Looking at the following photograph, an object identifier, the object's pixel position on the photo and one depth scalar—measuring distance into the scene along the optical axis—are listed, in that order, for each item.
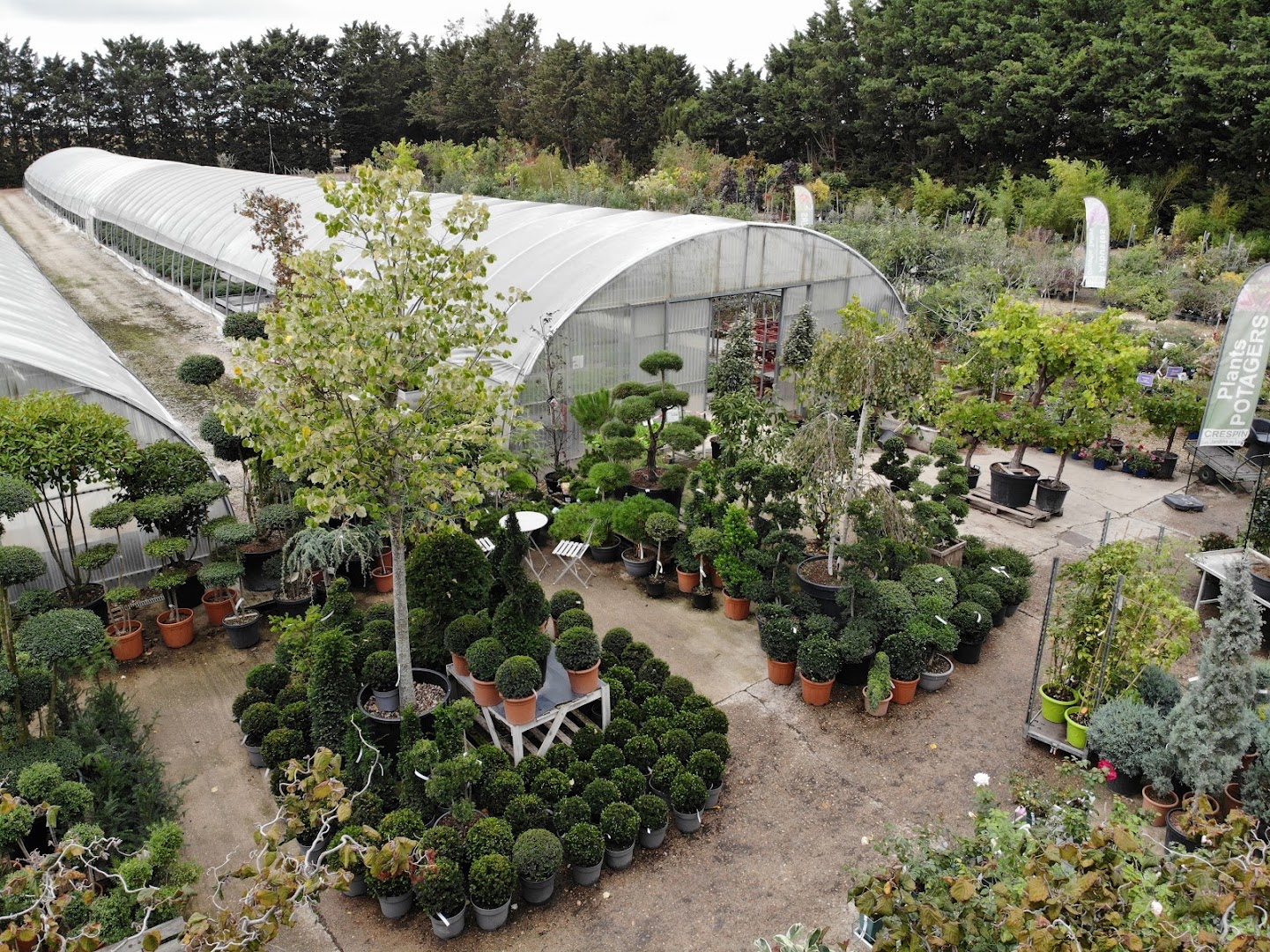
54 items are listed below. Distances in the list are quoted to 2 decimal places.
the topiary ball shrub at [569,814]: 5.98
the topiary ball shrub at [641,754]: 6.64
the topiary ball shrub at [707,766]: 6.53
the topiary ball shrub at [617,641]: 7.88
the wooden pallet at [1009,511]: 11.86
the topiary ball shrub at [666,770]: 6.48
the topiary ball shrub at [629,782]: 6.30
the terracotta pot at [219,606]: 9.34
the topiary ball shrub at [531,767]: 6.43
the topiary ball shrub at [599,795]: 6.17
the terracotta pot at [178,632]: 8.93
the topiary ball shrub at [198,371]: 12.33
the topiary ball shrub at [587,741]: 6.71
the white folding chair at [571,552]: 9.73
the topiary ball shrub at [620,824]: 5.99
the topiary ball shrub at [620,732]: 6.86
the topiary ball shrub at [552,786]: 6.21
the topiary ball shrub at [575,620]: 7.48
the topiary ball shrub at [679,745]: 6.71
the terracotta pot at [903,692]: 8.00
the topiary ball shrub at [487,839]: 5.67
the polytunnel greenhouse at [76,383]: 9.34
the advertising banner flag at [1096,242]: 17.33
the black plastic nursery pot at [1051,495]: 11.94
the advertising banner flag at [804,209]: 20.00
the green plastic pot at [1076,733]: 7.22
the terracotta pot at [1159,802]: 6.50
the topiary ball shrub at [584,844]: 5.83
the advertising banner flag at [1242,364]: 9.66
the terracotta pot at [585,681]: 6.97
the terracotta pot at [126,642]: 8.61
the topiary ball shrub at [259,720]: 6.87
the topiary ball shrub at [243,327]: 15.19
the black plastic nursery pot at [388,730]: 6.78
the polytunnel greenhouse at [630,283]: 13.11
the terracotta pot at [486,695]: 6.88
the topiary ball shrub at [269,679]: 7.38
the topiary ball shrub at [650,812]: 6.16
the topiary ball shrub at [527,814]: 5.96
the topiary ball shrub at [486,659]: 6.72
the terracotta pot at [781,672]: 8.25
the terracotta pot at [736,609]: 9.46
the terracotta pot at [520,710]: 6.58
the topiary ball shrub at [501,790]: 6.15
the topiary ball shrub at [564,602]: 8.24
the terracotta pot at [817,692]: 7.92
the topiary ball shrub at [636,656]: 7.77
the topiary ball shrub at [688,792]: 6.31
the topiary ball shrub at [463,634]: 7.06
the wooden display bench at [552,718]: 6.82
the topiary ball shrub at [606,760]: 6.49
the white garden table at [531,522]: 10.09
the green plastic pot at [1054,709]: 7.46
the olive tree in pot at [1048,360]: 11.01
